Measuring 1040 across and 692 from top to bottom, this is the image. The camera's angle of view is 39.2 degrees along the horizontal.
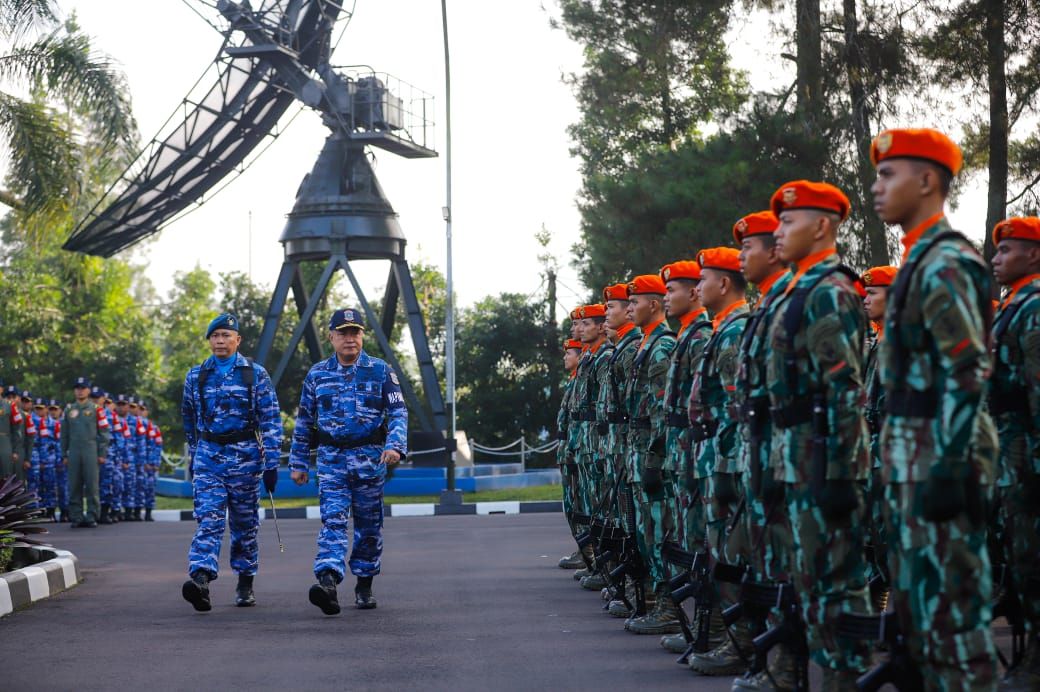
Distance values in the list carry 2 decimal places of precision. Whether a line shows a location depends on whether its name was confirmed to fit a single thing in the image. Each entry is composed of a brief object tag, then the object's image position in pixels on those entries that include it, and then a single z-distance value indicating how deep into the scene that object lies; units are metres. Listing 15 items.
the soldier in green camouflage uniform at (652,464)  9.01
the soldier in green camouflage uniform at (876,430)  8.23
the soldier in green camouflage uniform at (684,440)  8.05
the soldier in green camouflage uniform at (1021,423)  6.71
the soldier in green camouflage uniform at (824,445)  5.61
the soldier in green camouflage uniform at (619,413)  10.05
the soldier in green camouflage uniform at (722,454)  7.06
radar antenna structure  25.62
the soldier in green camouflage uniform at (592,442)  11.48
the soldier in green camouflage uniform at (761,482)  6.15
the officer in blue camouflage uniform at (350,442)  10.55
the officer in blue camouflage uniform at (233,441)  11.00
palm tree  18.06
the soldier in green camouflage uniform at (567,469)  13.11
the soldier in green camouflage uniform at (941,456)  4.71
